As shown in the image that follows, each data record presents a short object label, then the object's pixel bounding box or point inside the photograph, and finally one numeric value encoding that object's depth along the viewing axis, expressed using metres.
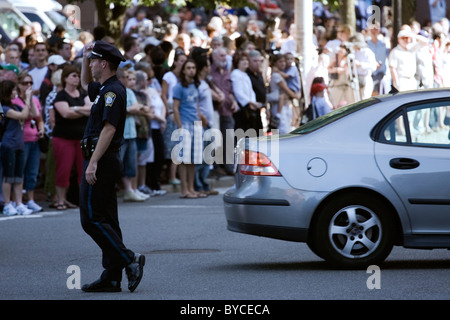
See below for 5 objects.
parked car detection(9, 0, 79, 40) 30.36
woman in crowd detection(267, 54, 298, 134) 21.48
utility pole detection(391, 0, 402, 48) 27.45
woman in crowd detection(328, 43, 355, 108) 25.45
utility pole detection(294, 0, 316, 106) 23.28
